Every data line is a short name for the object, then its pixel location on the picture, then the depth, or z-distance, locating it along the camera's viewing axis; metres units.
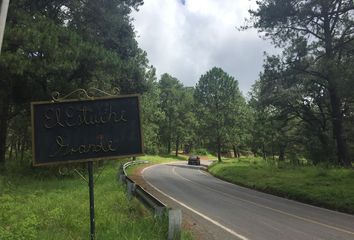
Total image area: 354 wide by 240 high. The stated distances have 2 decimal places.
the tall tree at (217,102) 64.62
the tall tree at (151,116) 65.06
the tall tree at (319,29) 26.03
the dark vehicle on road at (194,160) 62.09
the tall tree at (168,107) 90.81
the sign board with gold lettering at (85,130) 7.24
